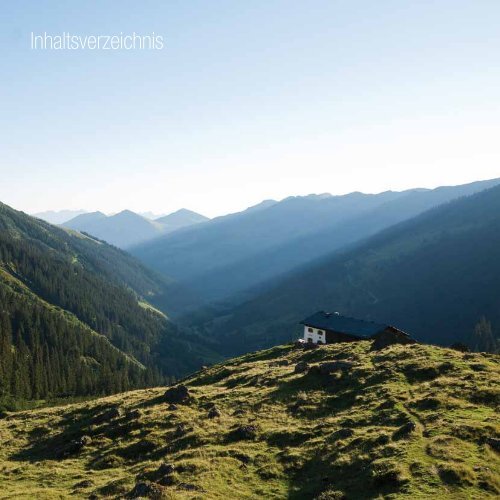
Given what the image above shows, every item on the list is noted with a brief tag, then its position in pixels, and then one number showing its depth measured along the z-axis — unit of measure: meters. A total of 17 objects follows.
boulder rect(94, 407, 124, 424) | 52.41
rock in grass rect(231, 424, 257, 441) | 38.41
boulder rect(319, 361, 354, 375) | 52.41
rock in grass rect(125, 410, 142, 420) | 49.54
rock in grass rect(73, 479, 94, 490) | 33.50
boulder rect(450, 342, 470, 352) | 59.89
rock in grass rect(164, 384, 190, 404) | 54.01
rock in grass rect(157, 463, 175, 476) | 32.41
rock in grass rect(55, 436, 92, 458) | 43.28
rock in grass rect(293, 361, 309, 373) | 56.81
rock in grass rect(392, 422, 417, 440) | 32.66
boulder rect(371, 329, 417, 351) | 65.00
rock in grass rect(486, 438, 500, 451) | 29.37
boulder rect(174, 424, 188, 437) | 42.14
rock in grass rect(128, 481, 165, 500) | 27.73
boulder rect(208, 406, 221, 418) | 45.53
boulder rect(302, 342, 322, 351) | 79.22
